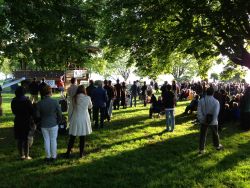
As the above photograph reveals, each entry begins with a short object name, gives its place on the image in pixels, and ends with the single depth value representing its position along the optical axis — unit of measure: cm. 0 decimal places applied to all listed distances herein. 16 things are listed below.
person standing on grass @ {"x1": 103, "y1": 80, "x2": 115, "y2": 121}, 1184
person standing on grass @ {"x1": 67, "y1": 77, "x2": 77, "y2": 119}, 972
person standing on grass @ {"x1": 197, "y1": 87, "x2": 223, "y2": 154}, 728
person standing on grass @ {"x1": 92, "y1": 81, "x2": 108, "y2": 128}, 979
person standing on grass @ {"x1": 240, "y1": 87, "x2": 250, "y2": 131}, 1033
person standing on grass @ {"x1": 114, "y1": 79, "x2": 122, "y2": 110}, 1525
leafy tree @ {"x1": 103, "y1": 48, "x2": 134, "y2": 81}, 6272
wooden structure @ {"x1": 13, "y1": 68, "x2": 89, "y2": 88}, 2909
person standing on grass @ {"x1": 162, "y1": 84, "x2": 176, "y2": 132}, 954
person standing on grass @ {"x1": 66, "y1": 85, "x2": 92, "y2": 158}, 655
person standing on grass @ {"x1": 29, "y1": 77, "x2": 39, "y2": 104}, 1212
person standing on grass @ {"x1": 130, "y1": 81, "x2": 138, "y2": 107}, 1757
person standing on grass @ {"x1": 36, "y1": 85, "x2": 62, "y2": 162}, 626
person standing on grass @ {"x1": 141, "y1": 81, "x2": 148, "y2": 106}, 1848
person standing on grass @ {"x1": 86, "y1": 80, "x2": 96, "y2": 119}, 1089
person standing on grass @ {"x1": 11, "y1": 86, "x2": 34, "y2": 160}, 641
